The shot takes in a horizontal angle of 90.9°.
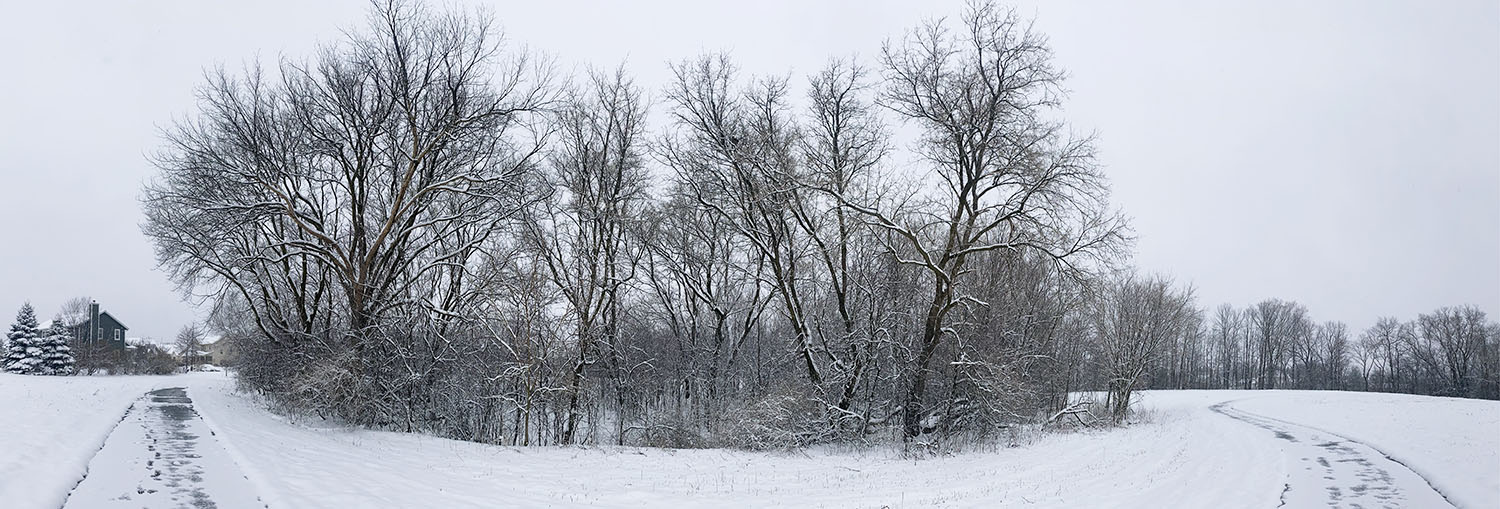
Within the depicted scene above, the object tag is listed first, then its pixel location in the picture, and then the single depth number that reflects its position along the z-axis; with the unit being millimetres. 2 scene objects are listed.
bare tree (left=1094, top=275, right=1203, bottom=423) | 32469
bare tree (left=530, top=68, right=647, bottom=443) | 23516
